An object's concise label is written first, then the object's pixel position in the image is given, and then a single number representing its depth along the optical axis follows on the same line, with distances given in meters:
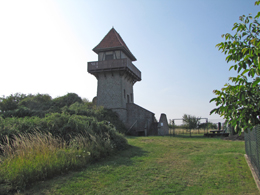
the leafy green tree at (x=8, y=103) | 33.03
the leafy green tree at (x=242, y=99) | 2.95
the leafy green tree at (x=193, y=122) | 29.92
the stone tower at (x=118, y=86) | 28.03
